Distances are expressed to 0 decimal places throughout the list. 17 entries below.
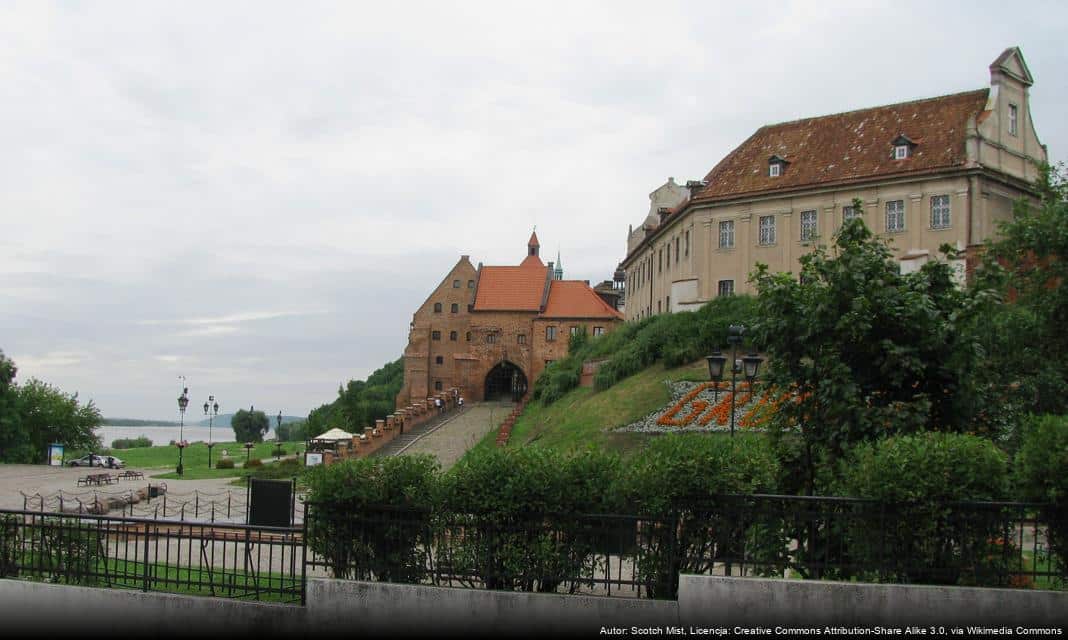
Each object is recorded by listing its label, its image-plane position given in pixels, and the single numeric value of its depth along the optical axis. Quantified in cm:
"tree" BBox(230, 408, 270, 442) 14050
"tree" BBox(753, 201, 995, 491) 1384
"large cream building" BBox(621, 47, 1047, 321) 4022
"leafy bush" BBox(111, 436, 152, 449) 12219
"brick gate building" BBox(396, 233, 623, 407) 7538
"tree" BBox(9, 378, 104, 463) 6583
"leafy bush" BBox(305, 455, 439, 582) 1174
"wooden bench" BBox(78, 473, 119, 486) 3756
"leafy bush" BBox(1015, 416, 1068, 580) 1029
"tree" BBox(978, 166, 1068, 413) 2320
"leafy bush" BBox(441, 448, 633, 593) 1135
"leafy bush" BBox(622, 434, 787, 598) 1105
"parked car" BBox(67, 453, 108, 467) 6100
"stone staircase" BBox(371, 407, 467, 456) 4994
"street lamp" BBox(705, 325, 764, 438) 2034
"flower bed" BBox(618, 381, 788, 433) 3303
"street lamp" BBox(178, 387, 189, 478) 5559
